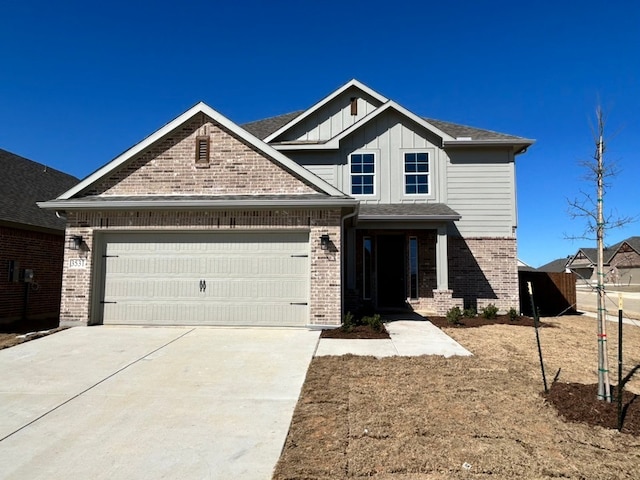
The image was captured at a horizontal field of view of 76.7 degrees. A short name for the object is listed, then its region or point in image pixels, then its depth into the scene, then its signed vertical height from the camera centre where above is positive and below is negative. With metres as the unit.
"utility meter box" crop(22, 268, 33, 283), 11.24 -0.14
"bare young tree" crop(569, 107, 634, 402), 4.84 +0.05
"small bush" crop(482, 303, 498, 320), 12.33 -1.15
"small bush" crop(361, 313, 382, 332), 9.45 -1.17
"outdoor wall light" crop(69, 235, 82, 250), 9.88 +0.70
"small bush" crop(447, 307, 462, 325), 11.20 -1.17
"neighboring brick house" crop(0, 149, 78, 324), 10.89 +0.63
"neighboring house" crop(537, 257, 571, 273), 67.02 +1.68
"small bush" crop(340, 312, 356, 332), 9.30 -1.18
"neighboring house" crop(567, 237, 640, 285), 52.03 +2.72
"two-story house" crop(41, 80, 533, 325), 9.73 +0.93
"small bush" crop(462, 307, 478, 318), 12.37 -1.19
